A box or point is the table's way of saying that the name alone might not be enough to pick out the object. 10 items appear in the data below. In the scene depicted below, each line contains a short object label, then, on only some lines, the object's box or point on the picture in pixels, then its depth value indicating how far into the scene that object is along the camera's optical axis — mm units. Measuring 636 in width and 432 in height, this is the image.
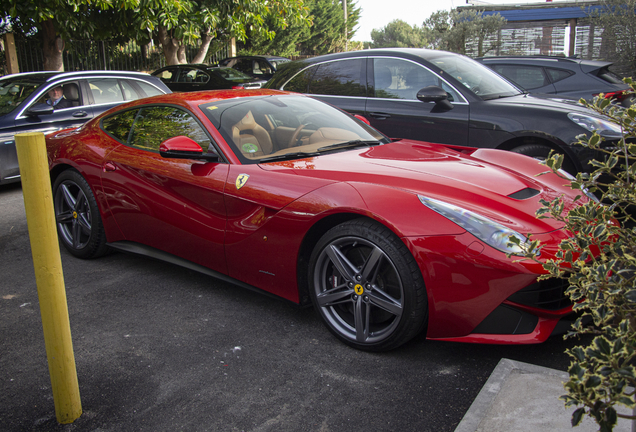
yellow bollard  2164
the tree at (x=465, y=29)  19328
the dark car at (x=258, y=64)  18734
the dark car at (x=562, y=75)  8594
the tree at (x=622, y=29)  15274
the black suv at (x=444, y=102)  5254
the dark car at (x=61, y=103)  7125
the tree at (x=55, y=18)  11516
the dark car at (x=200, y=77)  15242
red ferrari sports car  2578
